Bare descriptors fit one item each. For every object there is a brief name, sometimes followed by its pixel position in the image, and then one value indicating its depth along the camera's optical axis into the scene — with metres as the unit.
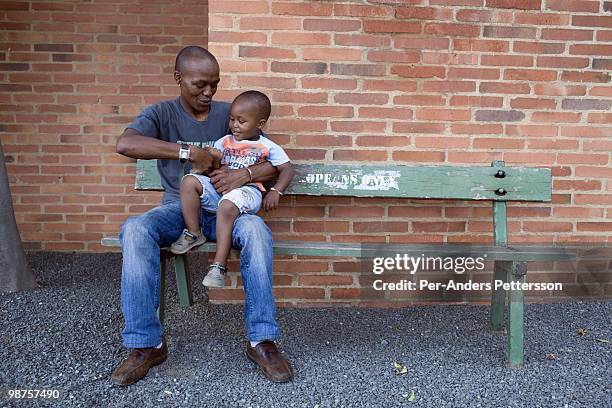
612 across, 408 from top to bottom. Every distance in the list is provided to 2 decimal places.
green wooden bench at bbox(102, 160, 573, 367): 3.30
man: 2.67
